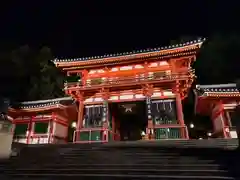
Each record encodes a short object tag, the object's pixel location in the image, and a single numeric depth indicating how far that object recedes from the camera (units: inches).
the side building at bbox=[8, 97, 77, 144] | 778.7
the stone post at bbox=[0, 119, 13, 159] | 347.6
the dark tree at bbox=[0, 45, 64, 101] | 1289.4
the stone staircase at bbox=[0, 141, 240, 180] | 231.6
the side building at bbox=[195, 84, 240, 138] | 652.1
